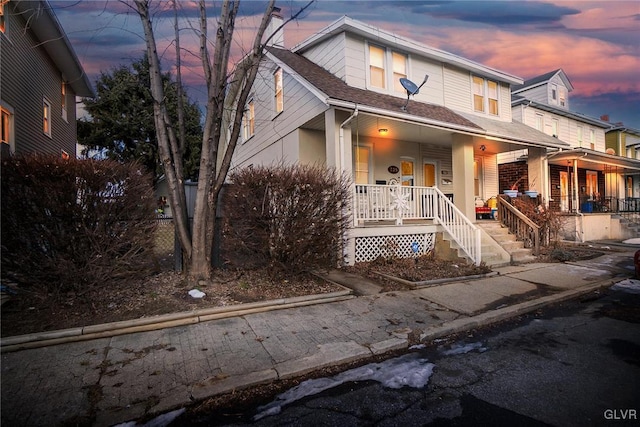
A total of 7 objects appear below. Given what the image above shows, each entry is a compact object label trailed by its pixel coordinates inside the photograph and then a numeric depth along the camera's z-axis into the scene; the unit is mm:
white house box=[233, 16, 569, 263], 8938
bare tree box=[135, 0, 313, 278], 5945
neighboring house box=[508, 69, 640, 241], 15047
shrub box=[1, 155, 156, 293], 4270
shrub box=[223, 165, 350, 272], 5793
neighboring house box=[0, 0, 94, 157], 9391
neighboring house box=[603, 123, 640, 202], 24423
